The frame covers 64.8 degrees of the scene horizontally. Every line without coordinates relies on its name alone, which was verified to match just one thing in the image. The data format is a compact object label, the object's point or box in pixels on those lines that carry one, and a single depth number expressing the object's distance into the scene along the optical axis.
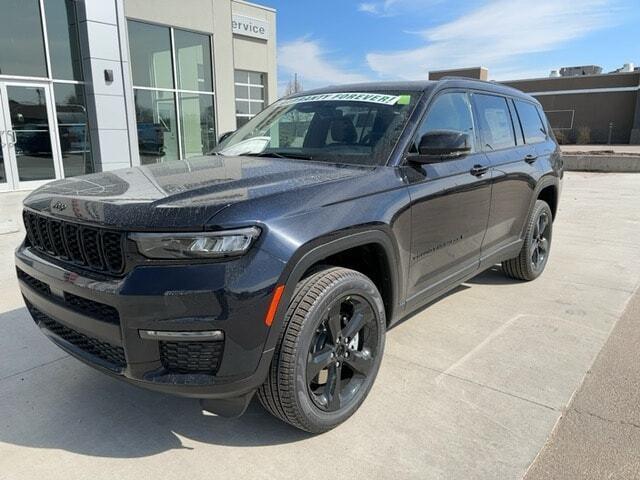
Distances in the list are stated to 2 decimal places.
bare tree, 63.26
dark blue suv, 2.09
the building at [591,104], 37.66
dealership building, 11.08
